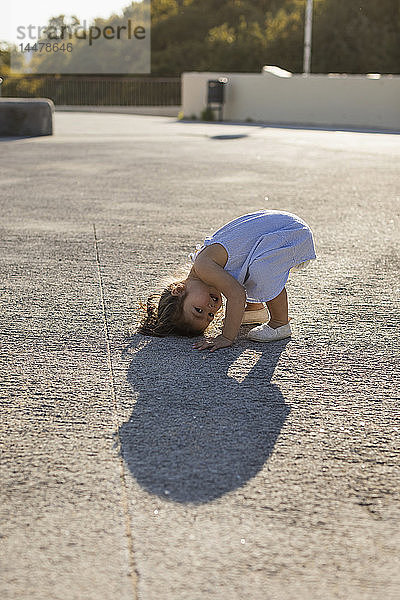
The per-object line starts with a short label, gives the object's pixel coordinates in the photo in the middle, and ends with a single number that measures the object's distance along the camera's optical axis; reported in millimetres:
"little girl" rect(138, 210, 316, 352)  3818
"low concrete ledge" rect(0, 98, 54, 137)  16359
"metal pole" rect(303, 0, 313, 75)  31781
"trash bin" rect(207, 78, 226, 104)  25953
